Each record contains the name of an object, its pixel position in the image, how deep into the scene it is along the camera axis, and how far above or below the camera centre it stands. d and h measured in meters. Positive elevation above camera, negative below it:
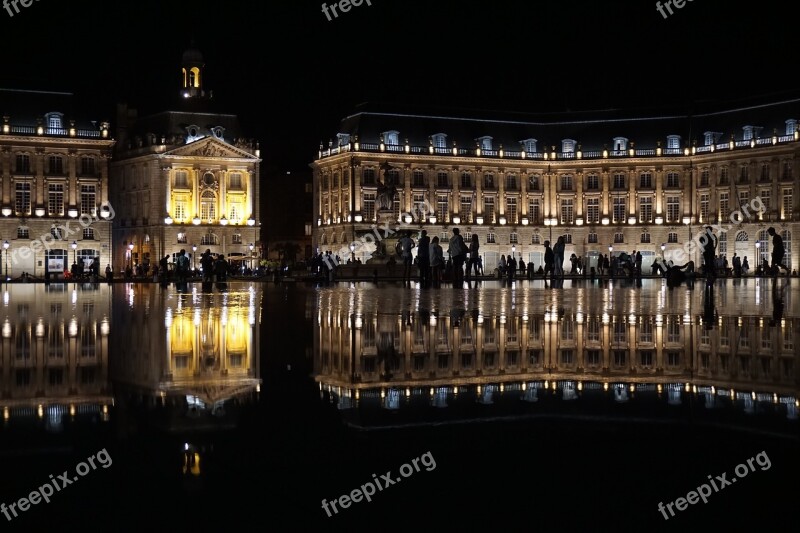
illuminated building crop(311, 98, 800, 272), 88.06 +7.23
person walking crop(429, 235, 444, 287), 31.65 +0.19
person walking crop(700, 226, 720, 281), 30.11 +0.28
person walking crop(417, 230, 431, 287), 30.53 +0.20
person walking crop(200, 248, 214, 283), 36.38 +0.06
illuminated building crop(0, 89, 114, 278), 78.81 +6.54
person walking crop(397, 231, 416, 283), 33.98 +0.49
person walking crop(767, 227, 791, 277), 30.18 +0.30
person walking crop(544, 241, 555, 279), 43.12 +0.26
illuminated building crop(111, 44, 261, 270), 83.94 +6.73
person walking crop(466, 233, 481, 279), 39.56 +0.53
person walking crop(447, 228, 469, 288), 30.98 +0.34
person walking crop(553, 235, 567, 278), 42.78 +0.41
